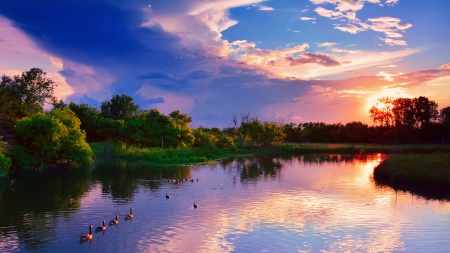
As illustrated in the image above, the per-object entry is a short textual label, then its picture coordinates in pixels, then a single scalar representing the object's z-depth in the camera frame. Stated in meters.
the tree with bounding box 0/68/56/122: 53.25
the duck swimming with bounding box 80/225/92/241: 14.12
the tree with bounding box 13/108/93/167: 36.19
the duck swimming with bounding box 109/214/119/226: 16.42
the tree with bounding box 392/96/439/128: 89.81
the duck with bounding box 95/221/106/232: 15.26
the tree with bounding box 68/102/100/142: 69.02
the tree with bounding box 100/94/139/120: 82.75
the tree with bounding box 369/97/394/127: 94.54
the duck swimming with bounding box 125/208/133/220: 17.44
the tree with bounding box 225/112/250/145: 71.94
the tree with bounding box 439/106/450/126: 88.44
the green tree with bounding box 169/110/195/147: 60.80
